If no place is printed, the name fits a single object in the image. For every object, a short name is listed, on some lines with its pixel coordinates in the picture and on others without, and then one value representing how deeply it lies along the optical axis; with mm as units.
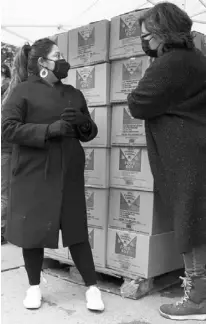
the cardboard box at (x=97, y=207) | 2537
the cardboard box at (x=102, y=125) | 2516
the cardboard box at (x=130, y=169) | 2340
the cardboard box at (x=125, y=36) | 2367
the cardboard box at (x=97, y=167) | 2518
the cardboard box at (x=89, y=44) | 2513
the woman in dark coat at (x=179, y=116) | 1918
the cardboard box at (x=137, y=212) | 2338
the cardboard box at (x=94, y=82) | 2508
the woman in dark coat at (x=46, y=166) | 2080
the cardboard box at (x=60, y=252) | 2748
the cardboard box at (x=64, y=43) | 2750
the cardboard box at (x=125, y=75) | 2363
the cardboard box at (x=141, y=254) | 2336
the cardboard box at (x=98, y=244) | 2551
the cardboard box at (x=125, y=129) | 2365
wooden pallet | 2352
